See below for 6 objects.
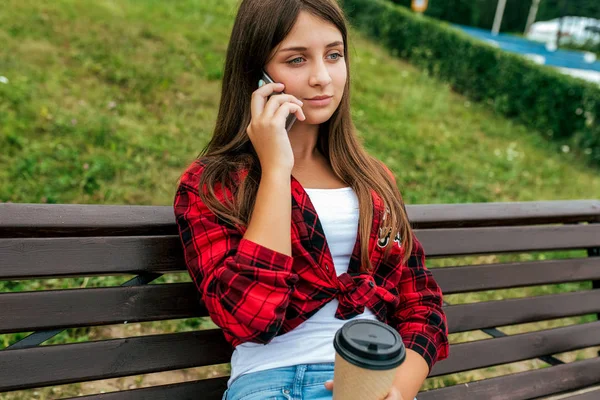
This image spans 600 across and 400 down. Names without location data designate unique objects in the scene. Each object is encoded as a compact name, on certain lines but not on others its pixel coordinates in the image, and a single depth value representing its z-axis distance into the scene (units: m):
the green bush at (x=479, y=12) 27.03
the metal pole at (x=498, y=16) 27.84
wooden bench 1.64
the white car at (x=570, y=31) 24.36
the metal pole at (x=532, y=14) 29.41
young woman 1.49
